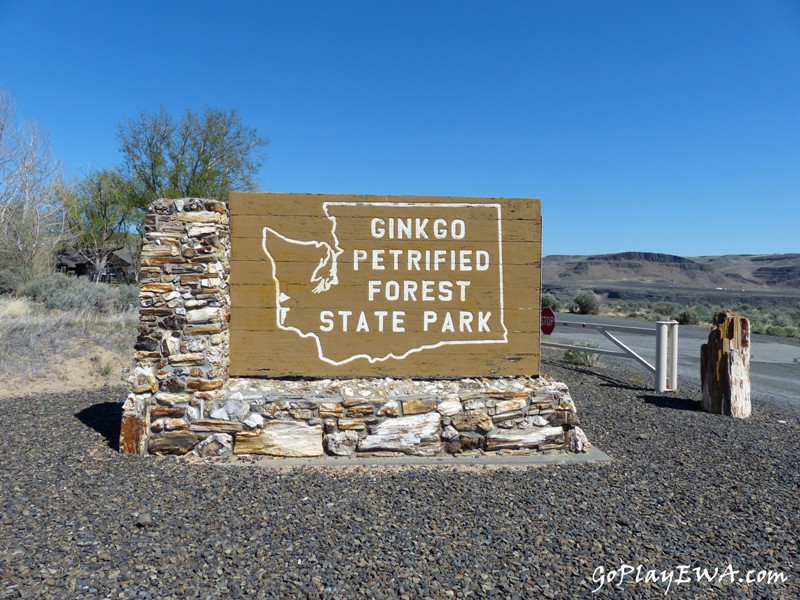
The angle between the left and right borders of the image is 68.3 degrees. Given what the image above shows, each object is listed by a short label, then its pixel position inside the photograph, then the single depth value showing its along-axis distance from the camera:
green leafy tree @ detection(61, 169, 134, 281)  33.06
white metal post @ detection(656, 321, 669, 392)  9.36
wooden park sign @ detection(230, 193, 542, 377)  5.76
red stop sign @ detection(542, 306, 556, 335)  11.71
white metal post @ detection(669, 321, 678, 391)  9.47
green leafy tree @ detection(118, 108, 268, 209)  27.17
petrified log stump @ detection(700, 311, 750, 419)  7.60
